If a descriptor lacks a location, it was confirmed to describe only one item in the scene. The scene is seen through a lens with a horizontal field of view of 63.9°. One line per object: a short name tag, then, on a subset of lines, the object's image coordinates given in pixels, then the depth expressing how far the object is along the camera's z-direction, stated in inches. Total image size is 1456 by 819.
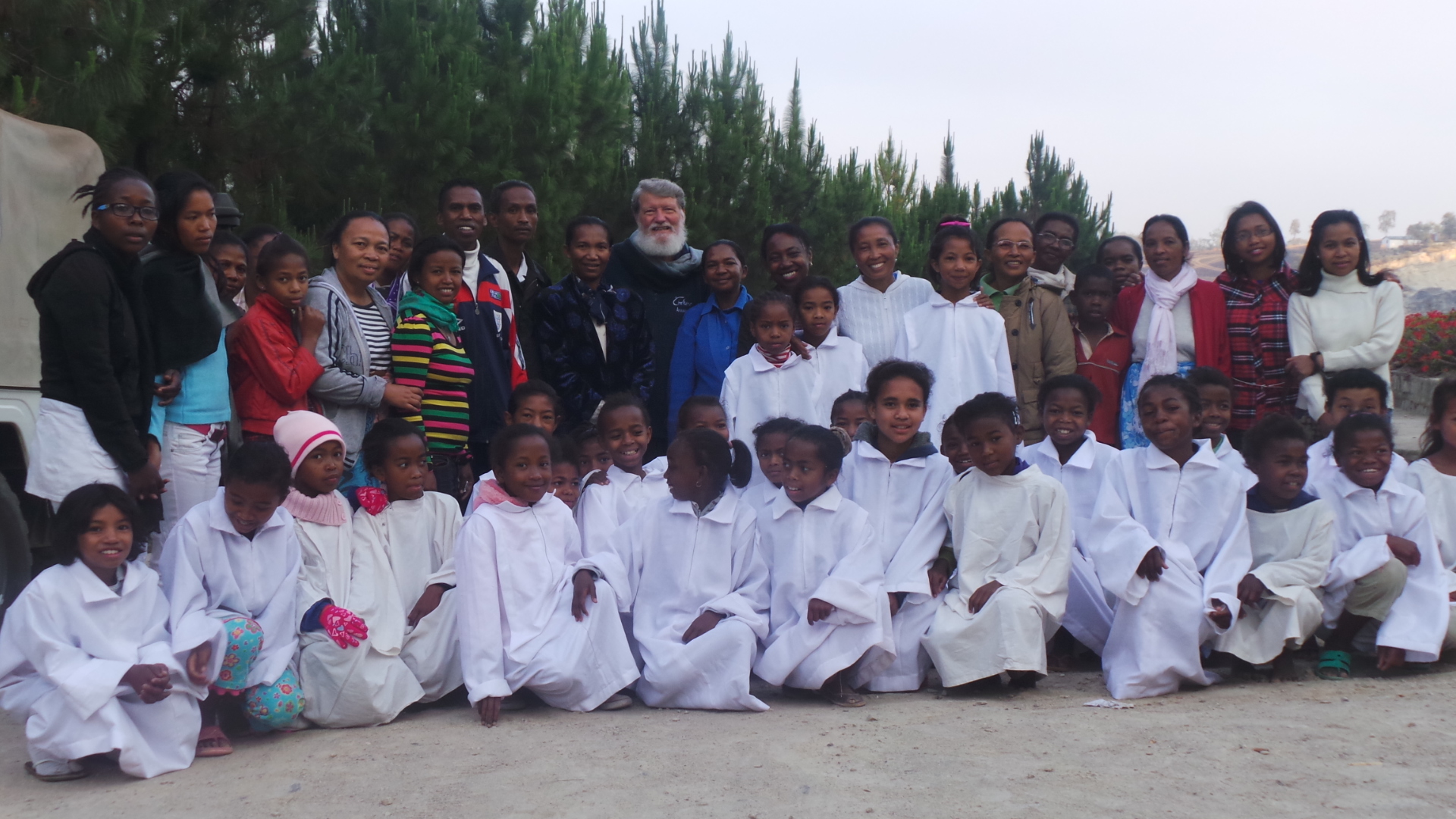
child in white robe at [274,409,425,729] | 163.3
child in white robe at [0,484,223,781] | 140.4
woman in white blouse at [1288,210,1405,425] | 216.7
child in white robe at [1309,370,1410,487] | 202.8
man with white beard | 245.9
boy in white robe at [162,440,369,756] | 156.7
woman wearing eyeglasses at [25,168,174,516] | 155.2
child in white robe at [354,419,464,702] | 177.0
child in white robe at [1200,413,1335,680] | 178.7
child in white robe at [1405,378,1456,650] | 194.4
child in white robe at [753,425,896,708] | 175.2
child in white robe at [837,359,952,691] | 189.8
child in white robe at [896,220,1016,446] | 223.6
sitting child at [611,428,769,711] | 178.9
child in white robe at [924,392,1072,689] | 175.6
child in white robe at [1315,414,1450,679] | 182.4
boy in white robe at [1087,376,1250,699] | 177.2
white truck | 207.2
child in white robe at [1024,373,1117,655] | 195.8
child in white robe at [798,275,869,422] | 223.5
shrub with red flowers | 586.6
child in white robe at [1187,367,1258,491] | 197.2
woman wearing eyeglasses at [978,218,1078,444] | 228.7
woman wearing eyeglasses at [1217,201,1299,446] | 225.6
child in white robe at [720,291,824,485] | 221.1
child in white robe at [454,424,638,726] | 171.2
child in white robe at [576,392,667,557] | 195.8
